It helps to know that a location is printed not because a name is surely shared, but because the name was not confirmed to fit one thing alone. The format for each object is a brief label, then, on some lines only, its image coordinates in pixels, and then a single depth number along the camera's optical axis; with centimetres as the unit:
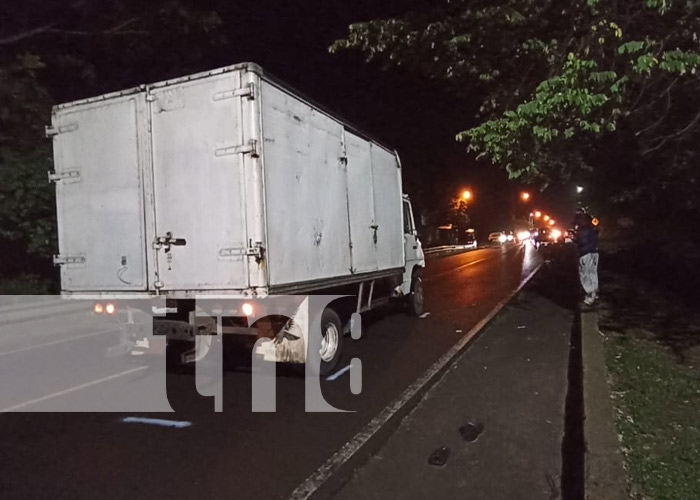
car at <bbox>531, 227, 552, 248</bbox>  3850
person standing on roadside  1136
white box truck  591
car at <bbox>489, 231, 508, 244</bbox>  6103
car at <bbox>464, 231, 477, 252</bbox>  5808
